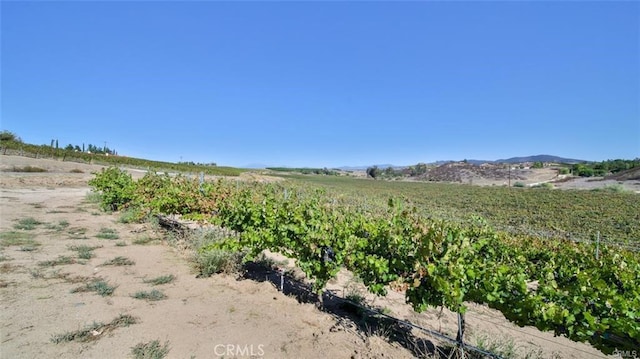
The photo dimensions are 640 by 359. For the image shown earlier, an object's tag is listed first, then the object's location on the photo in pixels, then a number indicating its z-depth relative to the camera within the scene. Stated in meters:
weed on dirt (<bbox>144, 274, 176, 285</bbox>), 5.22
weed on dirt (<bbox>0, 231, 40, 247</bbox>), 6.75
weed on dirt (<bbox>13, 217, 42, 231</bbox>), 8.25
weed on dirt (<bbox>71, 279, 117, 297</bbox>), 4.64
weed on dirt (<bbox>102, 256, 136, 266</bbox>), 5.97
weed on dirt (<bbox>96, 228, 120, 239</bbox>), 7.88
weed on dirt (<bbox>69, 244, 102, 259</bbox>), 6.18
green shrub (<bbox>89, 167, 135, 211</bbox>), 11.02
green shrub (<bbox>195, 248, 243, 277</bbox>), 5.85
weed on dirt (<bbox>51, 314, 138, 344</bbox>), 3.46
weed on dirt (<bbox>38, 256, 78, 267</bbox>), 5.66
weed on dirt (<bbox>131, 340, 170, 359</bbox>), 3.23
